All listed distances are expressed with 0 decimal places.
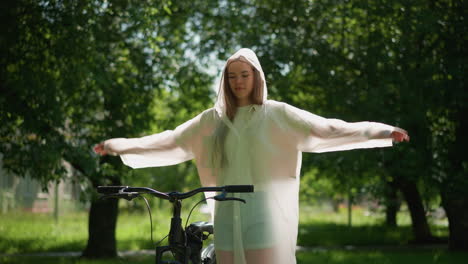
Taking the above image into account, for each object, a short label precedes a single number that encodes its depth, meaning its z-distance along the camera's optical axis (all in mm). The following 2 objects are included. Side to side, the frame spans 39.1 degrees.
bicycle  3053
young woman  3686
